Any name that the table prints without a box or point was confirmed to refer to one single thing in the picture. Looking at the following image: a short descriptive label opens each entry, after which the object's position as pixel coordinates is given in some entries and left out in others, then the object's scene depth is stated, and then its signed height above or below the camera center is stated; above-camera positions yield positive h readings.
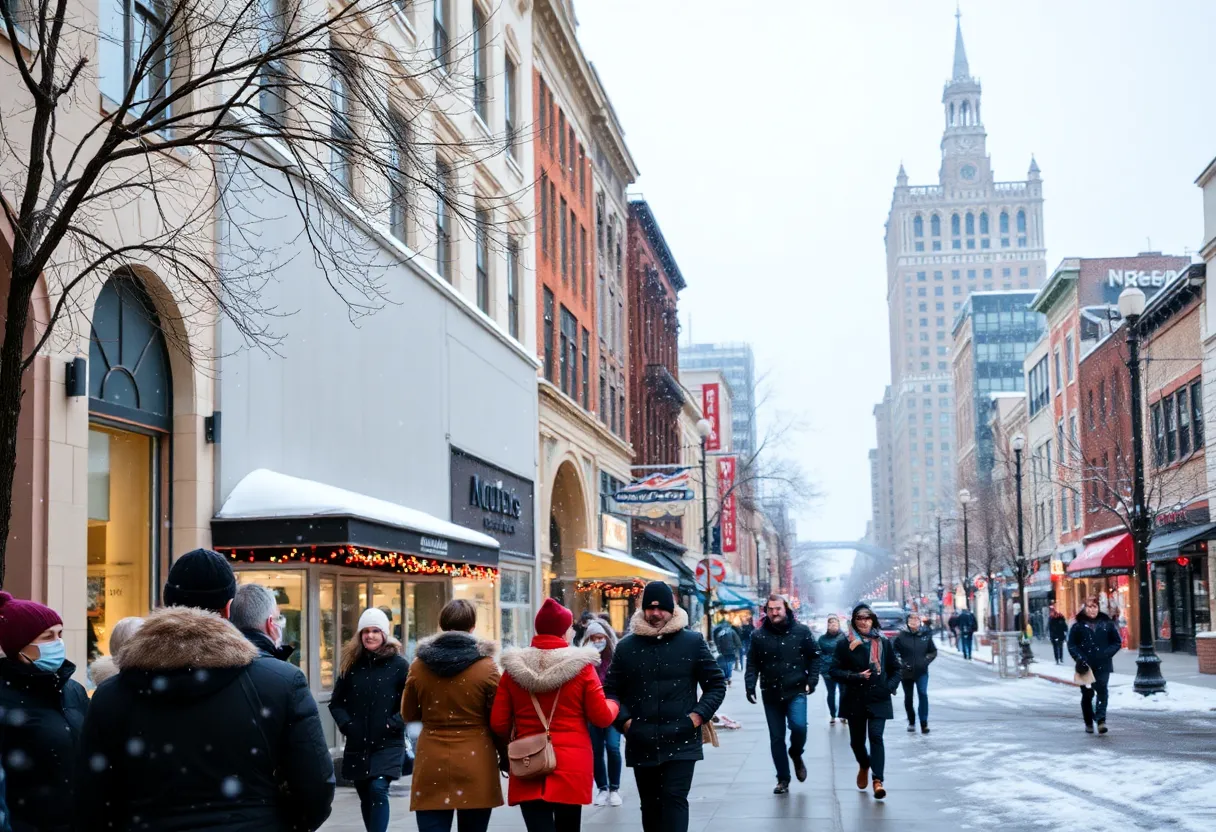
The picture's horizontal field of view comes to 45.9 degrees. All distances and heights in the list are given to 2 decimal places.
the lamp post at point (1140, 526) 25.95 +0.54
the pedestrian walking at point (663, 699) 9.05 -0.87
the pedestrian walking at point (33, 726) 6.50 -0.68
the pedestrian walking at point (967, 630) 51.59 -2.58
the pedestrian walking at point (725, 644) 32.42 -1.83
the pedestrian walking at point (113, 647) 7.41 -0.36
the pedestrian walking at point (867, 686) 13.59 -1.21
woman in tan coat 8.03 -0.92
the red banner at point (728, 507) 70.75 +2.91
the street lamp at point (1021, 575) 38.72 -0.57
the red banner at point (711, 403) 69.94 +7.86
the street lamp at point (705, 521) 35.69 +1.15
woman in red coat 8.01 -0.83
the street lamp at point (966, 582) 57.17 -1.00
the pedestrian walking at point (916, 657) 20.05 -1.37
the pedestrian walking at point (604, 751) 13.64 -1.77
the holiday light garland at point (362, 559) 15.73 +0.13
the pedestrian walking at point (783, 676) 14.10 -1.12
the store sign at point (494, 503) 26.06 +1.28
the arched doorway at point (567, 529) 39.28 +1.01
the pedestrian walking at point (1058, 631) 41.94 -2.19
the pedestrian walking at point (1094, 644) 18.25 -1.12
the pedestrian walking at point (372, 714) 10.04 -1.01
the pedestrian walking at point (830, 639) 20.66 -1.14
